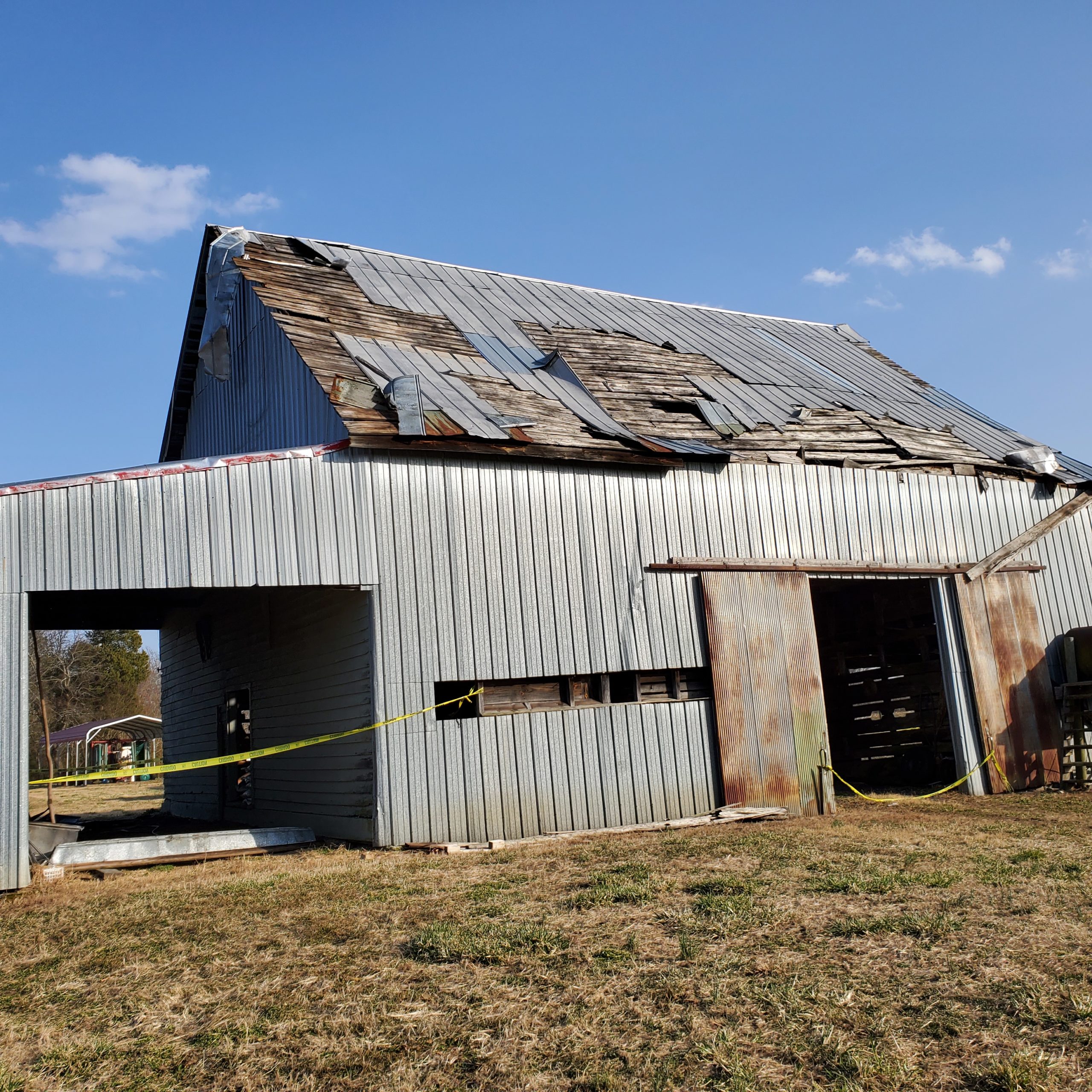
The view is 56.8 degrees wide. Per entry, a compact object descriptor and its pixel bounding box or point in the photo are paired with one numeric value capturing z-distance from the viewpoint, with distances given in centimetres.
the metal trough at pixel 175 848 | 1083
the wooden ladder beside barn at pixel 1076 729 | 1588
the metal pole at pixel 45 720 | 971
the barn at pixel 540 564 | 1121
